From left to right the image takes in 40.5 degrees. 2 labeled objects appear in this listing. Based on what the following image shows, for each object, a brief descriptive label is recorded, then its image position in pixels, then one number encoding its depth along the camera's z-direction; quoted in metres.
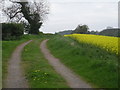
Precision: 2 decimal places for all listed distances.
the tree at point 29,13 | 40.44
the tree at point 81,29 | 56.99
